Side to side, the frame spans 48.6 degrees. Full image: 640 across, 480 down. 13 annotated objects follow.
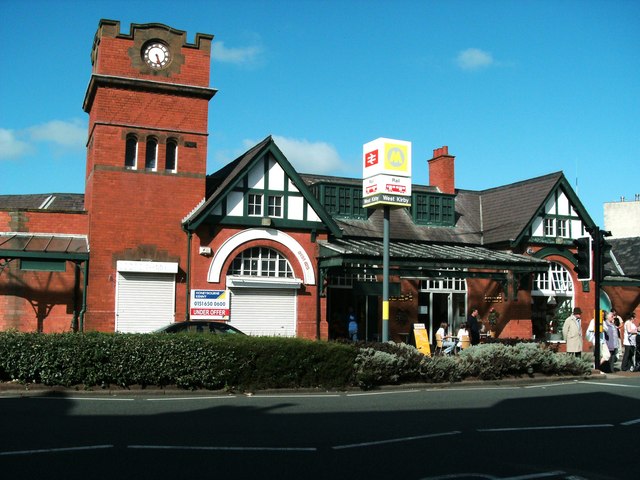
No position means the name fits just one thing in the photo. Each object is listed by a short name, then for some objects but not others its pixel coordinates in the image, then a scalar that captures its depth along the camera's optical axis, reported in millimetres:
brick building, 22359
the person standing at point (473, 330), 22609
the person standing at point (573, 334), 20469
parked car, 18766
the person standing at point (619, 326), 25164
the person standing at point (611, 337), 21141
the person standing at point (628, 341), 21422
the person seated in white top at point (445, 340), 22922
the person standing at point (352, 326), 24516
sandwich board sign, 23484
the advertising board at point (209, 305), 22562
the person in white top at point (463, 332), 23000
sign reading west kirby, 19188
